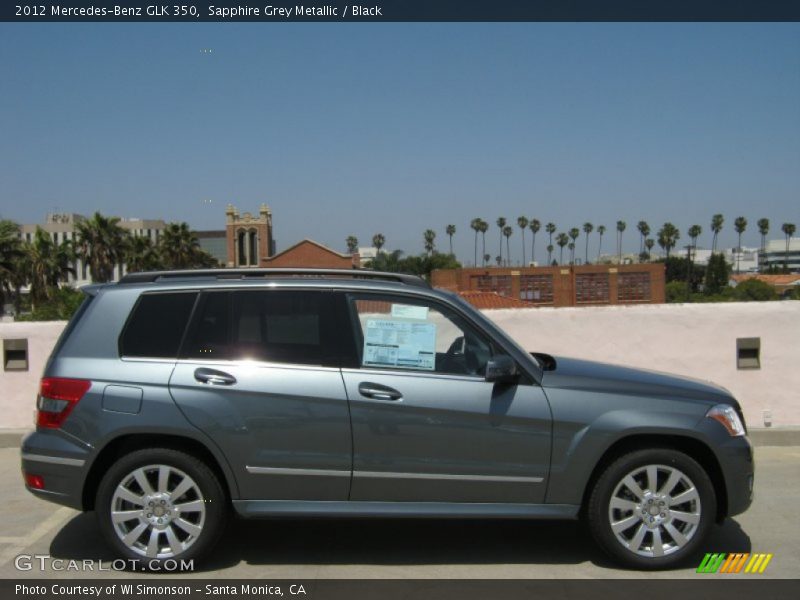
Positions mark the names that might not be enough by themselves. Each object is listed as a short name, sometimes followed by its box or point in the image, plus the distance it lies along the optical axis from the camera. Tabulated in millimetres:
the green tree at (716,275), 96562
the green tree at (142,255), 57562
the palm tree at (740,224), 135500
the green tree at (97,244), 52656
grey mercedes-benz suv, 4570
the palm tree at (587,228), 147375
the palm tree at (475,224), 124438
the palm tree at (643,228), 130375
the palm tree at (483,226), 124438
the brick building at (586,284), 69688
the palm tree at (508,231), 138750
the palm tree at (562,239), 146500
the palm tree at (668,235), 113750
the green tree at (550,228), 141500
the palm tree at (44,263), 51906
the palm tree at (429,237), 124931
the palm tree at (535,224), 138750
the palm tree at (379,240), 111125
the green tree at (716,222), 131375
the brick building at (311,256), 73625
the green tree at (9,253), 42219
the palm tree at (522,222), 137675
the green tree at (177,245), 62281
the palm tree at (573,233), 150000
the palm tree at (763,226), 138625
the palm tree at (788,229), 135000
